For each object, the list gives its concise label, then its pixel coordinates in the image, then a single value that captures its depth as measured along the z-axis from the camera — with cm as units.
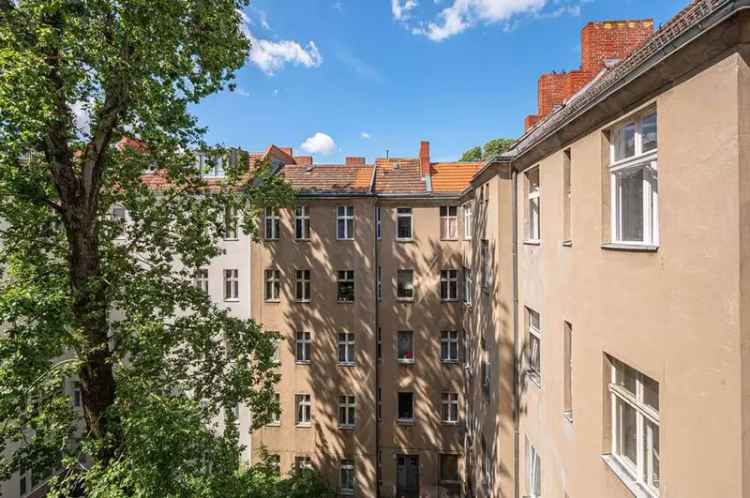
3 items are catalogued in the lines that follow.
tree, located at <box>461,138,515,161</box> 3666
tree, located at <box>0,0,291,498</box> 634
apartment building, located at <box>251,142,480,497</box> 1591
